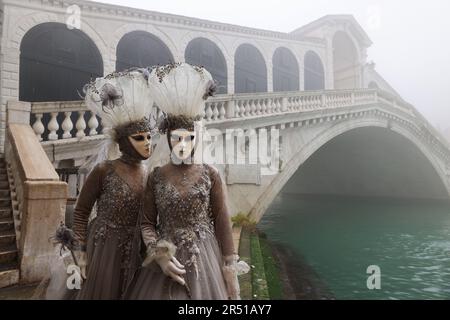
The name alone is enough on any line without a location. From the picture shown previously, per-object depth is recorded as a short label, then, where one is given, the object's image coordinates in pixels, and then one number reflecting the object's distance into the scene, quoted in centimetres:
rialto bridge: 383
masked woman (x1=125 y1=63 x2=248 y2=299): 163
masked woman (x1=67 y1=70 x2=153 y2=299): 183
